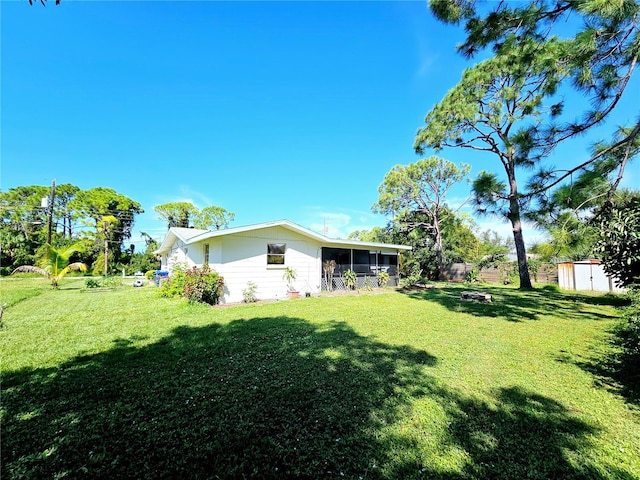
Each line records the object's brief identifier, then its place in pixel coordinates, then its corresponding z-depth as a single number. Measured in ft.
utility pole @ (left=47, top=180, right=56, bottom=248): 66.03
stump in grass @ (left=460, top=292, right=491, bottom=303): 32.50
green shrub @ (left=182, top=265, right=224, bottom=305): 29.89
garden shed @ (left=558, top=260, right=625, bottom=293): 40.94
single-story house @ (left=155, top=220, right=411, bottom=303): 33.37
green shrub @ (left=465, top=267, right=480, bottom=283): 63.36
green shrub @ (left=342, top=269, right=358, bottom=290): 45.93
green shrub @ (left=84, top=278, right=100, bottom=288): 46.99
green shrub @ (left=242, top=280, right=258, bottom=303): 33.94
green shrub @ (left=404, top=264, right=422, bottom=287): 53.82
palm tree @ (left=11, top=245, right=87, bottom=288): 42.83
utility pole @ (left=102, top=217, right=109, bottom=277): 82.49
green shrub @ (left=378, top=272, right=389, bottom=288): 50.65
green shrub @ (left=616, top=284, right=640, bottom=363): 11.70
